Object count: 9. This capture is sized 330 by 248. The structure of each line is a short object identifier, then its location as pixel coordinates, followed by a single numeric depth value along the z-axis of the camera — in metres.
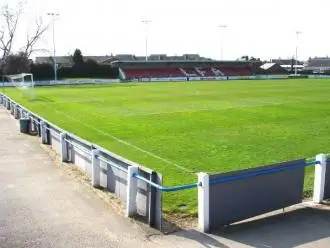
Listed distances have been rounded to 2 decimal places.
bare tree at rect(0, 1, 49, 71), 89.81
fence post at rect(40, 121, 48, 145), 16.70
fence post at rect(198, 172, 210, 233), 7.09
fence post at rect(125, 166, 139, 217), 7.99
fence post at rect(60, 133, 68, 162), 13.06
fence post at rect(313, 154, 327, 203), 8.65
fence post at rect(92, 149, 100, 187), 10.09
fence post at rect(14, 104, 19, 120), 27.01
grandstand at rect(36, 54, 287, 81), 100.25
